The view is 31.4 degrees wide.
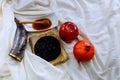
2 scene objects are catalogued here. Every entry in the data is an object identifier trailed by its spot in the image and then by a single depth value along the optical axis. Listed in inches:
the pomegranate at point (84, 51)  39.5
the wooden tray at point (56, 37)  40.1
